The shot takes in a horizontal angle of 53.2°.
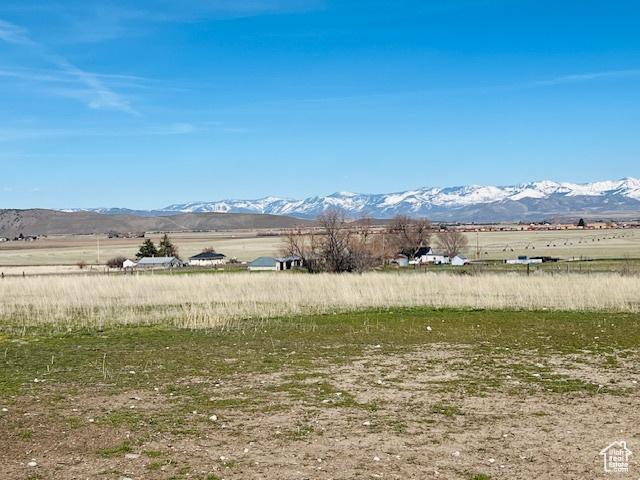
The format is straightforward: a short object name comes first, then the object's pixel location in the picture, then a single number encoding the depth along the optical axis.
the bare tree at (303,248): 56.22
